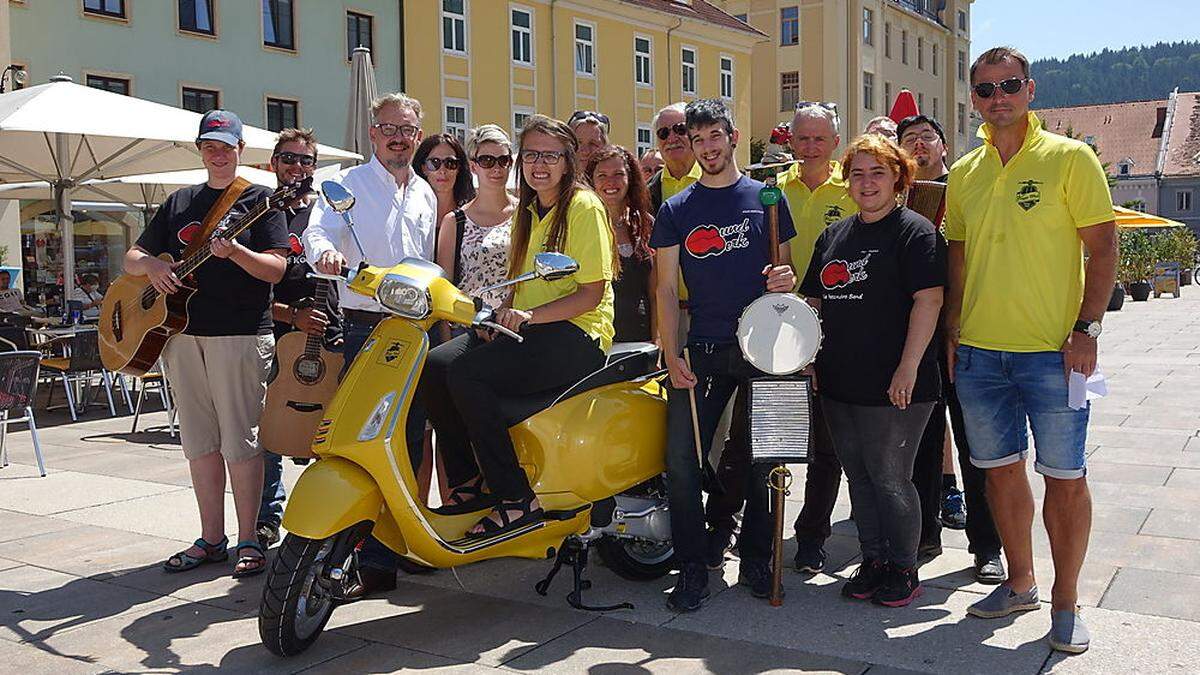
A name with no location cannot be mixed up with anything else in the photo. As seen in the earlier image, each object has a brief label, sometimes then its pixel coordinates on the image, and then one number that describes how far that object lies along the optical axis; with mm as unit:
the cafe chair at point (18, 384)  7062
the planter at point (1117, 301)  27125
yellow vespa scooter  3984
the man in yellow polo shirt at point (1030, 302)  4000
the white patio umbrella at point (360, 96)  11031
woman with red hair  4359
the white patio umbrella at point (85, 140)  9445
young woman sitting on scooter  4316
